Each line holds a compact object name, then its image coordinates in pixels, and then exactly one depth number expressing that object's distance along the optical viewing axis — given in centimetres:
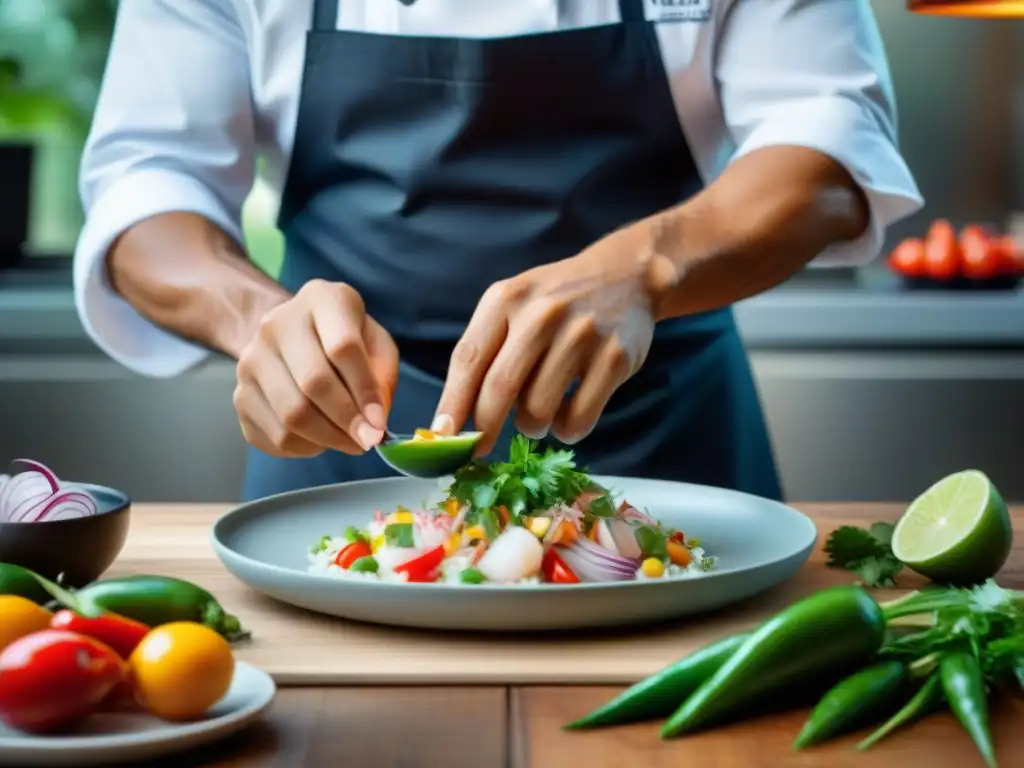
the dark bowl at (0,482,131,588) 115
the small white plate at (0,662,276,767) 80
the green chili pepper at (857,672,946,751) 89
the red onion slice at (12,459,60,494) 124
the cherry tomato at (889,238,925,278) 317
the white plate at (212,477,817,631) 106
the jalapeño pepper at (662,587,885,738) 90
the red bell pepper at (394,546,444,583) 117
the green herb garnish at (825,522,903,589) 132
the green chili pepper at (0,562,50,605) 107
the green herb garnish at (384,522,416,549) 120
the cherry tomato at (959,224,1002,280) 312
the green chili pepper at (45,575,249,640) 103
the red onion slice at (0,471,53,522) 122
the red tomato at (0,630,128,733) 81
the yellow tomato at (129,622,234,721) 83
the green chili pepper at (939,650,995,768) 86
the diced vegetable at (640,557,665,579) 119
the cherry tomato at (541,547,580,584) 116
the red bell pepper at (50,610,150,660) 89
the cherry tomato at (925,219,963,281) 312
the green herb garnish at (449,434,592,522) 122
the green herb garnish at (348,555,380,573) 119
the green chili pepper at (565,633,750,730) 91
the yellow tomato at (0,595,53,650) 91
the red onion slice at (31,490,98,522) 122
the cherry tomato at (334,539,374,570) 123
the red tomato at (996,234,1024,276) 314
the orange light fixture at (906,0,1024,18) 181
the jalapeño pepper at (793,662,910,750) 89
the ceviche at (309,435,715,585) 117
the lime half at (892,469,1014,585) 124
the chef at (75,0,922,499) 170
